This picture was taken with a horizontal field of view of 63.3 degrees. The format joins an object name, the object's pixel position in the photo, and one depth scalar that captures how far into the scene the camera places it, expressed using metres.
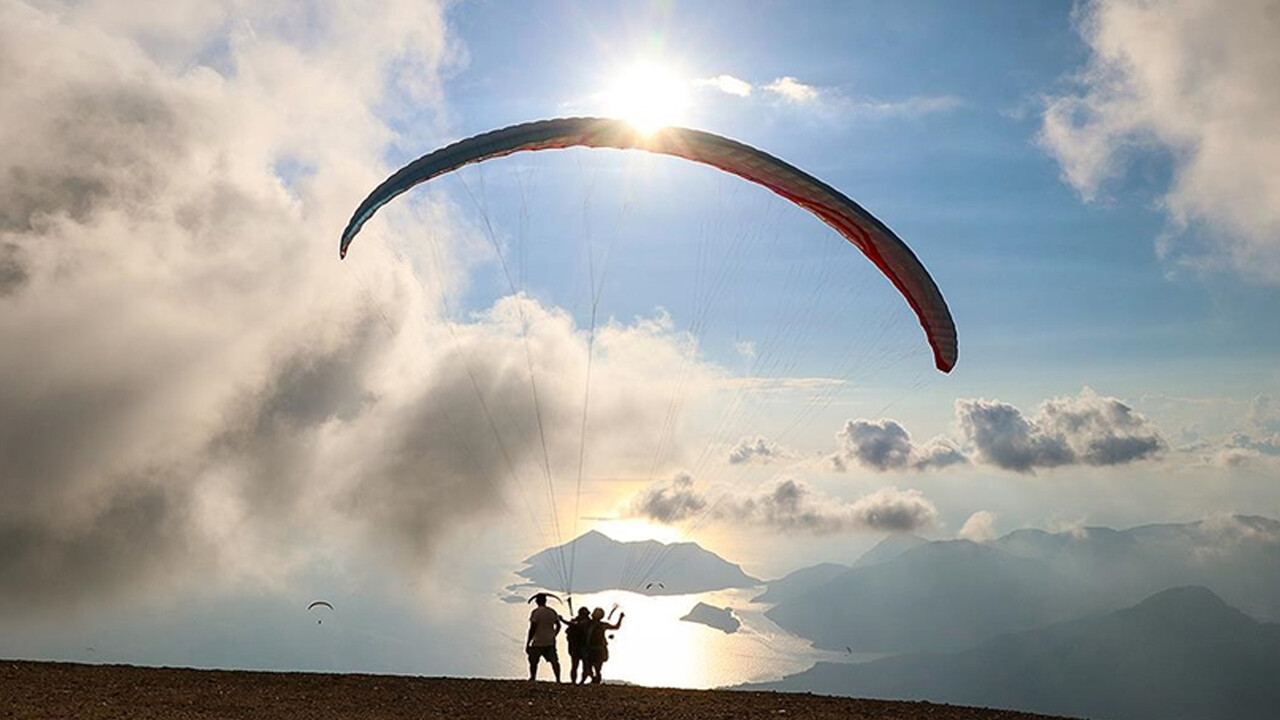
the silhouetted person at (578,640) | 23.81
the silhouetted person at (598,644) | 23.78
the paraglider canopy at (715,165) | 21.97
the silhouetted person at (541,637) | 23.75
